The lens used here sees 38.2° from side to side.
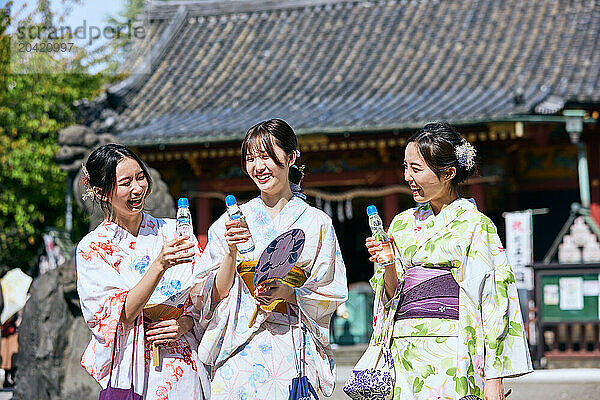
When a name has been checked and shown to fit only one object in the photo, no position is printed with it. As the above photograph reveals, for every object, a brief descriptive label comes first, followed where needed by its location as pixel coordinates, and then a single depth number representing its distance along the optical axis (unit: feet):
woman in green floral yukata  11.66
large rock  21.67
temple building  42.55
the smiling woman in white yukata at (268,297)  11.84
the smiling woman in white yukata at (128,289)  11.76
